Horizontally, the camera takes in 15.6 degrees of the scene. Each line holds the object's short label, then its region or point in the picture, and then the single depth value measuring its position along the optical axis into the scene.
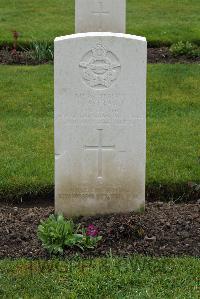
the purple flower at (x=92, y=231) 5.95
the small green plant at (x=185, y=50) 12.70
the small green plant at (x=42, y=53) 12.55
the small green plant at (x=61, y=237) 5.81
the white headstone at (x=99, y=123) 6.22
